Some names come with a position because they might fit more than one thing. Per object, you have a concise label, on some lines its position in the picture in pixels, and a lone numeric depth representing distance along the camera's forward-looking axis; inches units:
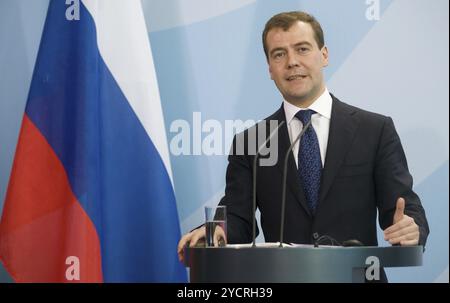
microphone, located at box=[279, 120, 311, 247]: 229.0
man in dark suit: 309.4
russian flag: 338.6
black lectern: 215.2
